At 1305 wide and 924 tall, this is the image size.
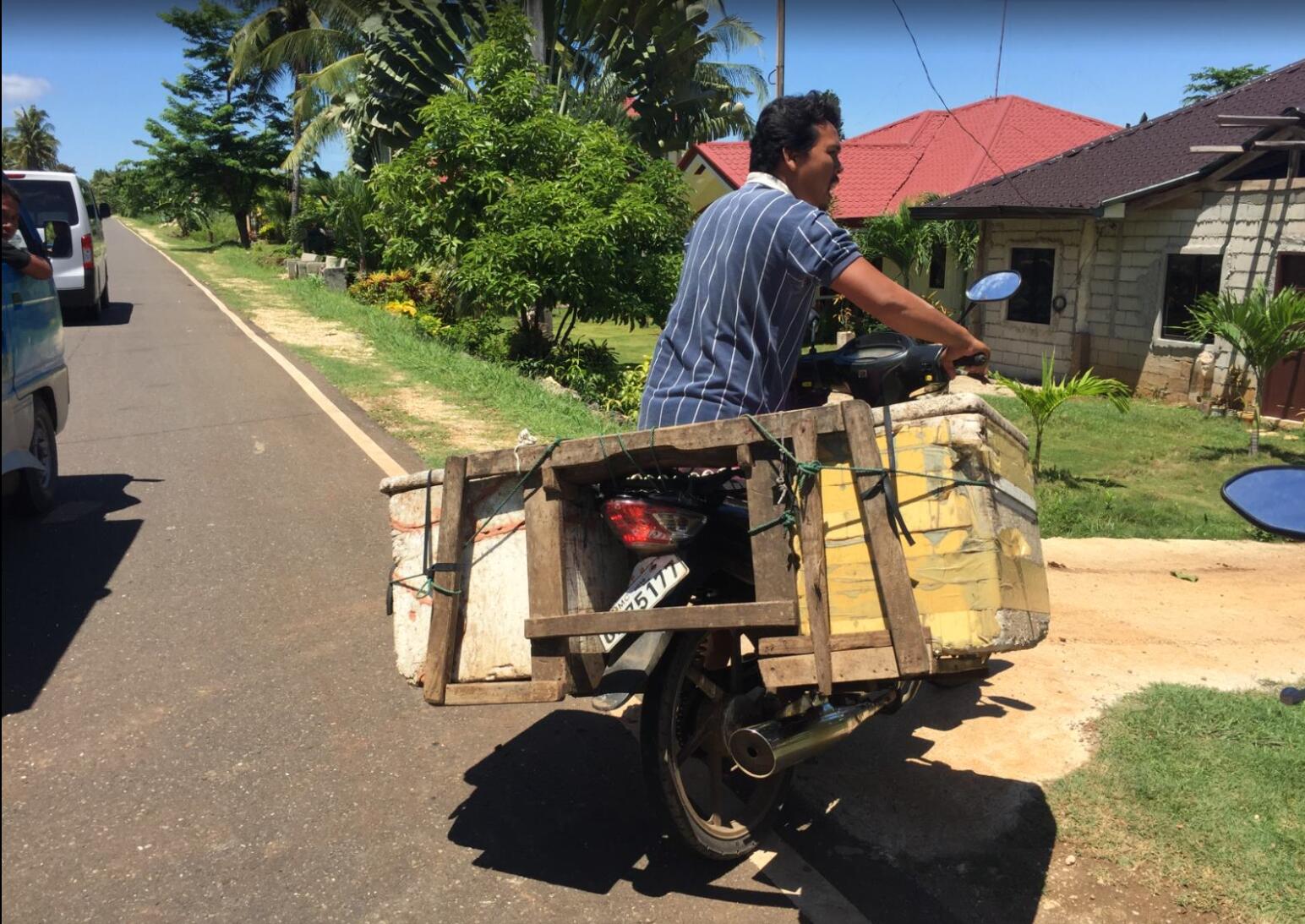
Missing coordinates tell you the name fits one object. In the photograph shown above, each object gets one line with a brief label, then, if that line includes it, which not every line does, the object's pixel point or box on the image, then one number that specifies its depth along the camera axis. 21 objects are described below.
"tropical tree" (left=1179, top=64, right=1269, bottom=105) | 38.88
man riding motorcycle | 3.24
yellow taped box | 2.95
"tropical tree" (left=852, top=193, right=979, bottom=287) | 19.41
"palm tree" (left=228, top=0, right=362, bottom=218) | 26.39
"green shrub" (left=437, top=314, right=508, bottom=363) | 15.48
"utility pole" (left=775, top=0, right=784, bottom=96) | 18.80
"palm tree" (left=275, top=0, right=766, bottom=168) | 19.42
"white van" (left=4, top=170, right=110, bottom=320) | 15.02
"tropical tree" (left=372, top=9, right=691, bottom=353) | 13.28
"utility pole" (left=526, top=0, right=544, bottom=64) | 18.47
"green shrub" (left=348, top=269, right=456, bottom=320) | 20.28
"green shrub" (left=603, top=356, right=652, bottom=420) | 13.10
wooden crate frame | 2.98
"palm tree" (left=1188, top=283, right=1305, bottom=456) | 12.04
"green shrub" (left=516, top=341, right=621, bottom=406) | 14.05
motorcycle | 3.37
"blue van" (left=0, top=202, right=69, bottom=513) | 5.91
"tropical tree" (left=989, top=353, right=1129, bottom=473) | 10.02
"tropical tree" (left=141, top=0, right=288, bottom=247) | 35.12
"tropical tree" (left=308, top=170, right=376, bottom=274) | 24.50
